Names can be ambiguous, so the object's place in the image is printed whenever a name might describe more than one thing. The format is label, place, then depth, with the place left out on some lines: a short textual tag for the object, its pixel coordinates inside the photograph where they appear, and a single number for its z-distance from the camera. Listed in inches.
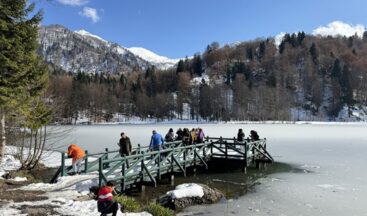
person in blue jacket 757.9
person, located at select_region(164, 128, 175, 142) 911.9
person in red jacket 362.0
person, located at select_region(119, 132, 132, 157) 666.2
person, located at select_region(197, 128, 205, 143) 903.7
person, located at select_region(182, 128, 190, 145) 888.3
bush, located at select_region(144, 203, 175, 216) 430.6
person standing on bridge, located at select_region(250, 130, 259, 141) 974.4
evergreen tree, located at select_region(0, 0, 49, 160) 586.6
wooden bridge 593.9
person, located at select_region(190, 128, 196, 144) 882.8
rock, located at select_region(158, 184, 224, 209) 522.9
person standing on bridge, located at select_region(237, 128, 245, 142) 965.2
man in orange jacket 616.8
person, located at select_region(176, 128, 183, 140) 925.4
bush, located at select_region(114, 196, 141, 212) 427.5
